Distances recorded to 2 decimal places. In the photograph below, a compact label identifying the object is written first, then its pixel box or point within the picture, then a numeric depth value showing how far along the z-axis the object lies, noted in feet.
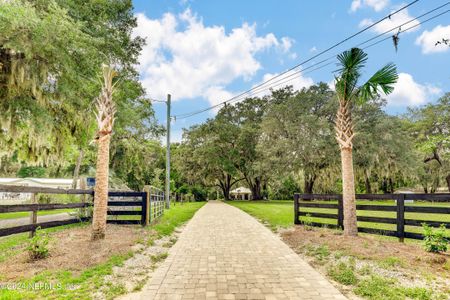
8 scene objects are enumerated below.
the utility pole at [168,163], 53.88
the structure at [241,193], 173.88
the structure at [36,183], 85.97
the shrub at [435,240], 16.06
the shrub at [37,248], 14.56
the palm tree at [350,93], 21.40
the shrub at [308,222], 27.62
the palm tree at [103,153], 19.77
